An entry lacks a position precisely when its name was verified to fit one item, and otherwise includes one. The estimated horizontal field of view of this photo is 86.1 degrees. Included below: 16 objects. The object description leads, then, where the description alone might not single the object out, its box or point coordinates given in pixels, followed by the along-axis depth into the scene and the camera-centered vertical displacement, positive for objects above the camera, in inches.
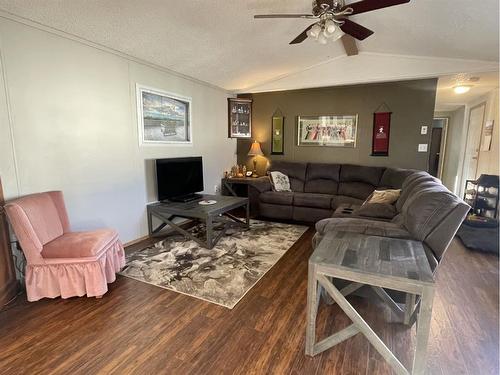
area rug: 95.7 -50.1
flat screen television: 140.7 -17.7
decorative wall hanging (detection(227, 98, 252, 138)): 209.3 +21.7
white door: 205.9 +3.7
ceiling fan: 79.1 +40.8
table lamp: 209.6 -3.7
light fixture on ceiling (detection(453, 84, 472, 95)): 171.9 +37.3
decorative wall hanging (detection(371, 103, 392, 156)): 178.5 +10.5
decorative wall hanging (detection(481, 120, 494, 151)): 180.3 +7.4
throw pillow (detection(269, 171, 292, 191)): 184.2 -24.7
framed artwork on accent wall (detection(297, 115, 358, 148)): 189.6 +10.8
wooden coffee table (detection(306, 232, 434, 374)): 52.0 -26.2
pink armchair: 83.0 -35.3
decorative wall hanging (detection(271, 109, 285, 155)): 209.0 +9.6
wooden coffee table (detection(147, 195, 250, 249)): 128.1 -33.3
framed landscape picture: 137.7 +15.6
